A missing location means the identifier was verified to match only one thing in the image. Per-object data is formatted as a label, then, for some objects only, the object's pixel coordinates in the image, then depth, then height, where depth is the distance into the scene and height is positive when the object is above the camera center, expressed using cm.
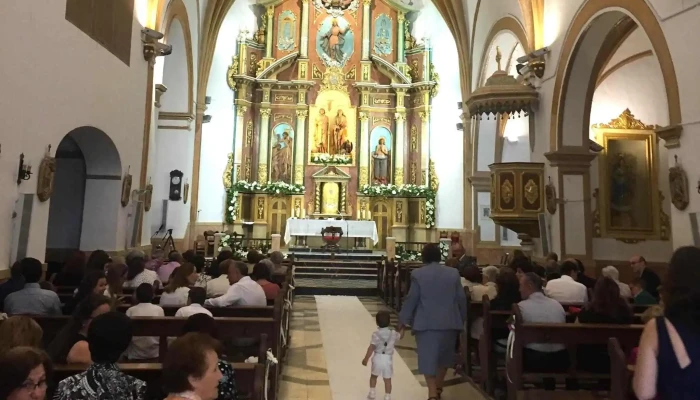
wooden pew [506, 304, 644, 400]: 398 -73
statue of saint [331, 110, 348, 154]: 1969 +418
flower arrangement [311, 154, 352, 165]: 1942 +302
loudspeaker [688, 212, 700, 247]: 637 +21
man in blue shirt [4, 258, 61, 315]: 438 -61
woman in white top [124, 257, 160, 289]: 598 -49
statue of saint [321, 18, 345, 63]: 2005 +781
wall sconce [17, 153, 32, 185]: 631 +76
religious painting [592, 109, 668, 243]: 1138 +141
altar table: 1683 +34
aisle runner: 517 -154
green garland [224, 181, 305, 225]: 1828 +167
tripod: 1459 -23
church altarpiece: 1889 +470
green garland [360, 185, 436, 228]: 1867 +172
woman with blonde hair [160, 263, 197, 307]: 505 -55
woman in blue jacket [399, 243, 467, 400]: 460 -69
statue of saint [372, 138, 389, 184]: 1961 +304
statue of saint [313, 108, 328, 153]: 1962 +403
